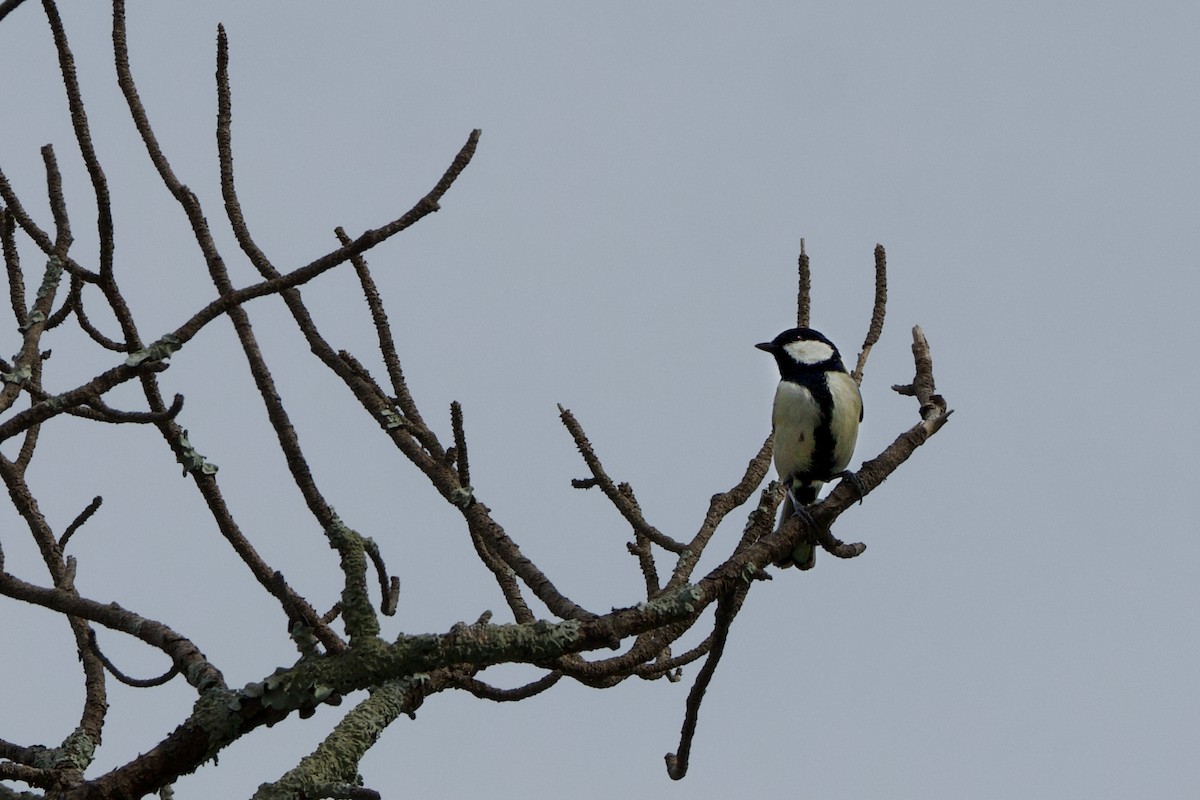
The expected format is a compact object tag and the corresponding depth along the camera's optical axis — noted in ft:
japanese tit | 36.81
